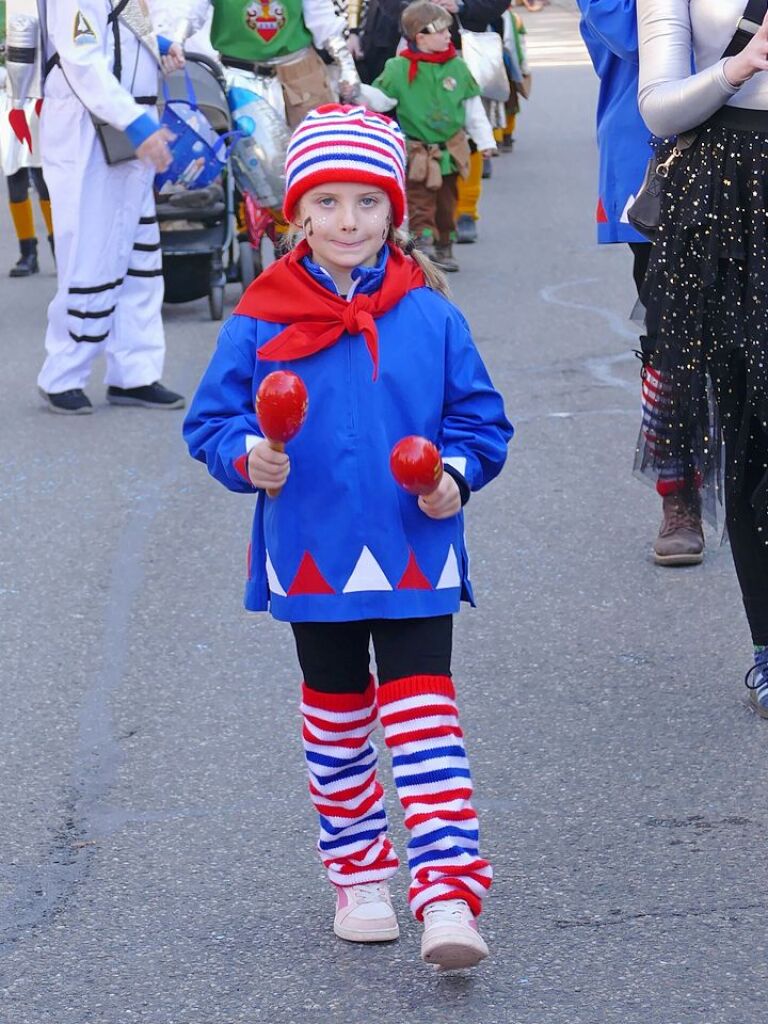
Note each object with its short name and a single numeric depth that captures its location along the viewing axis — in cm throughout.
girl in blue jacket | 334
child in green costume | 1130
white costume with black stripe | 768
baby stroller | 979
